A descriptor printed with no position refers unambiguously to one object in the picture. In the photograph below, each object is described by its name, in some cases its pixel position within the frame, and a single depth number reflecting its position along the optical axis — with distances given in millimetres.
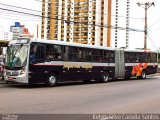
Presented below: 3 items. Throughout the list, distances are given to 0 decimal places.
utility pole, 48181
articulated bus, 20656
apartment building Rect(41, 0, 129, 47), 66738
